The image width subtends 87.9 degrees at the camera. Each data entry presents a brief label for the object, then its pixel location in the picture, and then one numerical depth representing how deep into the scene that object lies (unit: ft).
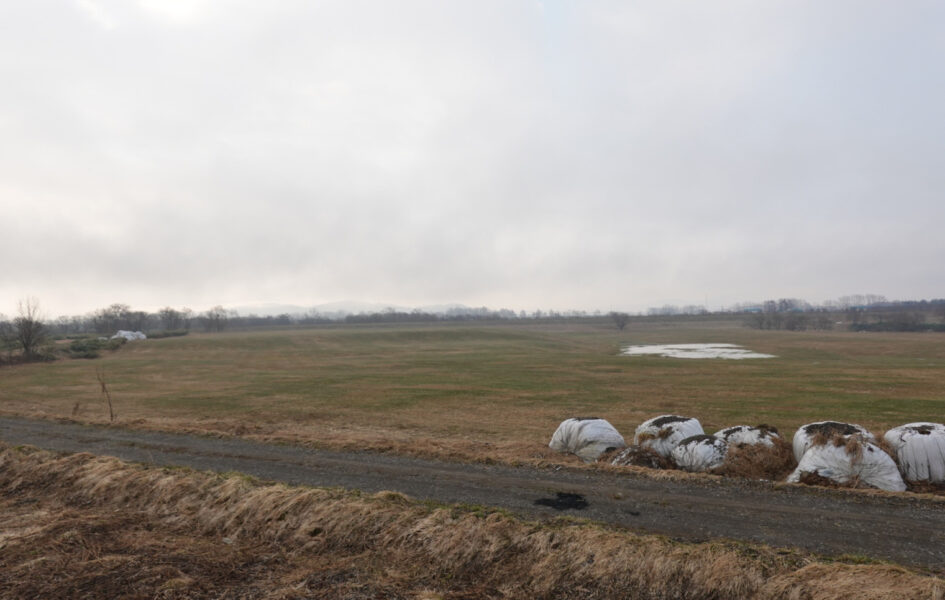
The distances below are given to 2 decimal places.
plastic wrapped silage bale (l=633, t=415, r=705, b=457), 44.11
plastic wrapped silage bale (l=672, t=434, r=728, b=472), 39.96
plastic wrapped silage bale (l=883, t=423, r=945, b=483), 35.81
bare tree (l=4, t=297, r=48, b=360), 198.02
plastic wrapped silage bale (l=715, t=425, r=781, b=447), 42.27
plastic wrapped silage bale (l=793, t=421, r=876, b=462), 37.40
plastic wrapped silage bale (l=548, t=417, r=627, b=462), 47.40
